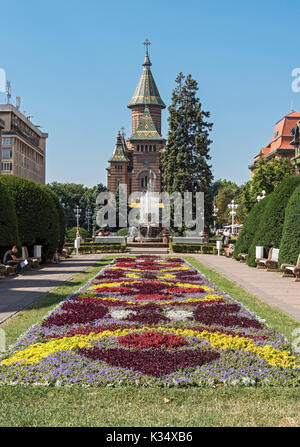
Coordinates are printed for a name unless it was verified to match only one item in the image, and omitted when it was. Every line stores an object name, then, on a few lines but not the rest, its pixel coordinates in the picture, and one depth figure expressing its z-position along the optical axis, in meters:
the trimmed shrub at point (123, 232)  59.04
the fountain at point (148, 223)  45.28
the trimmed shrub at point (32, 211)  20.69
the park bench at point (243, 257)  24.19
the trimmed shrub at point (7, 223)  17.62
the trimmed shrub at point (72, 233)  58.51
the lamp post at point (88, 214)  98.86
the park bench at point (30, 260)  19.28
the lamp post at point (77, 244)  32.09
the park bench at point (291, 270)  15.16
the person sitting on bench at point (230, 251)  30.23
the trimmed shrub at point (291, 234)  16.69
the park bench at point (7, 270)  16.03
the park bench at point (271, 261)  18.80
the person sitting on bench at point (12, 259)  17.05
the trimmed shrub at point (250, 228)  23.72
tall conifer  48.25
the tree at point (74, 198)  107.14
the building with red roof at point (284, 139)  72.38
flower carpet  5.61
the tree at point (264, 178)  51.75
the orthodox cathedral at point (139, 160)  104.50
